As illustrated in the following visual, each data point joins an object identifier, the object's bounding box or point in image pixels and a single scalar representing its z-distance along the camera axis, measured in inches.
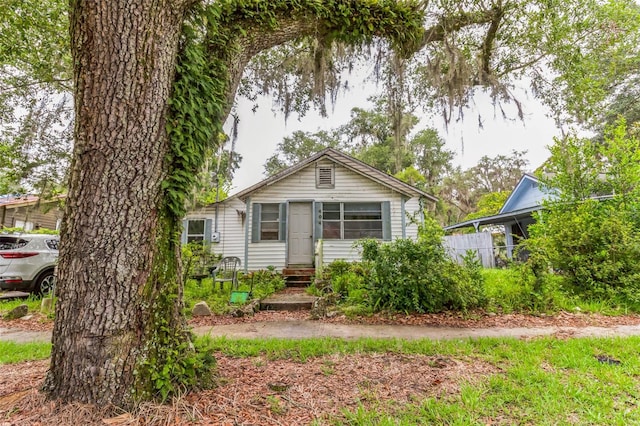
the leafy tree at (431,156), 798.5
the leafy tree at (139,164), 69.9
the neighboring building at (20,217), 495.2
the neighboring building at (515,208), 506.9
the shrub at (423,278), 189.6
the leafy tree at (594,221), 199.5
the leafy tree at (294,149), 928.3
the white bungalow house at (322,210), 362.9
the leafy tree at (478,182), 991.6
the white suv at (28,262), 235.3
